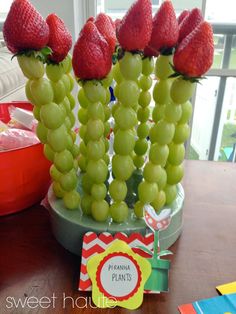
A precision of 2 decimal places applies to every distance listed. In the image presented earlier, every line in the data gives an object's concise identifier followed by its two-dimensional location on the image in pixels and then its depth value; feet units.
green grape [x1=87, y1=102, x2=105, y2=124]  1.64
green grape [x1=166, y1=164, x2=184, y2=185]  1.91
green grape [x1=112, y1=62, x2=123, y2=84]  1.84
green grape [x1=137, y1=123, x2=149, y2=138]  2.12
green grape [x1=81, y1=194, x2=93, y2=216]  1.92
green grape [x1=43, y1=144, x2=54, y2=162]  1.91
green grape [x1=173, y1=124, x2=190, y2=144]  1.81
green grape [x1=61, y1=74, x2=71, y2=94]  1.82
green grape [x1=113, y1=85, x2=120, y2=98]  1.67
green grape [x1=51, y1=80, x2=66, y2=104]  1.78
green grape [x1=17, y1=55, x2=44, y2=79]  1.47
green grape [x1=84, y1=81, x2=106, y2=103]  1.57
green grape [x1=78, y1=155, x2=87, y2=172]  2.15
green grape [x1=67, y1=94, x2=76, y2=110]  1.99
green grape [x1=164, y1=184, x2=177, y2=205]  1.98
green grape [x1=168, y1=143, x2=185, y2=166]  1.86
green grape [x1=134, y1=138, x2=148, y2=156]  2.13
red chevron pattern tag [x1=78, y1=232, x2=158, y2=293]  1.71
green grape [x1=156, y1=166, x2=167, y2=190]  1.76
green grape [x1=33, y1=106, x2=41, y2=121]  1.77
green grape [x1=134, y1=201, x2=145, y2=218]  1.86
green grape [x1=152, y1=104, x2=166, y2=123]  1.76
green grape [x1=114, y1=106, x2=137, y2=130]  1.63
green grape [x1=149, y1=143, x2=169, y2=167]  1.68
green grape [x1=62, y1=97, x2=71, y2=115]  1.87
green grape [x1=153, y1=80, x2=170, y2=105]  1.69
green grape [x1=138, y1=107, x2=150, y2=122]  2.10
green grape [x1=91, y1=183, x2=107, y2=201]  1.81
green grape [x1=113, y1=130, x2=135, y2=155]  1.67
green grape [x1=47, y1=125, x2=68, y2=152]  1.69
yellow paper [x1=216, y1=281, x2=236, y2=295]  1.70
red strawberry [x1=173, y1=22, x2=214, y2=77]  1.39
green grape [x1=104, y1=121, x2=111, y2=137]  1.99
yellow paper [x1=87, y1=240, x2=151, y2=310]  1.62
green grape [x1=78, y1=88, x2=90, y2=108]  1.99
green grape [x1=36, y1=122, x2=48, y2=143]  1.81
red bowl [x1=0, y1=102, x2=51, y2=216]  2.13
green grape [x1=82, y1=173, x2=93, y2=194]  1.91
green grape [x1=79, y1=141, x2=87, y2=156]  2.02
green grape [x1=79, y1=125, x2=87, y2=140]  2.06
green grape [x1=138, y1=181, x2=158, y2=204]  1.77
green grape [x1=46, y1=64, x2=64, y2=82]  1.73
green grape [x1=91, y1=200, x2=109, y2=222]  1.84
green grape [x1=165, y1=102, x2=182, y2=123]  1.58
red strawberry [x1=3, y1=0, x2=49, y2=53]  1.39
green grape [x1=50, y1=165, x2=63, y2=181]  1.96
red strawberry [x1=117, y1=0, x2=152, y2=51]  1.45
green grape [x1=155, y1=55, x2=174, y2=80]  1.63
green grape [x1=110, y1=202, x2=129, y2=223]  1.85
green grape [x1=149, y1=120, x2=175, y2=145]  1.62
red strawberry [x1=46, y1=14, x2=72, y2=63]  1.60
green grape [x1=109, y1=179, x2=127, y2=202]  1.79
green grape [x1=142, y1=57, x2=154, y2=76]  1.86
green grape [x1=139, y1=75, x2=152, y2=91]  1.99
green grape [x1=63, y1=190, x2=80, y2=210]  1.96
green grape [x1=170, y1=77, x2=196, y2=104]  1.48
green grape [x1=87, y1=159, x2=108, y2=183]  1.75
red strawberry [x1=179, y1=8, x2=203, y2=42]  1.65
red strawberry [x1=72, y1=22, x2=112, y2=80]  1.47
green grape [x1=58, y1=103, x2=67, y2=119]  1.72
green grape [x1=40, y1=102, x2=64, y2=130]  1.61
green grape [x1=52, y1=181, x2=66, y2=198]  2.08
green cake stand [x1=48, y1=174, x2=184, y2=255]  1.84
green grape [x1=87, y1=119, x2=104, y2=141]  1.66
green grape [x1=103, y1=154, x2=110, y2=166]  1.86
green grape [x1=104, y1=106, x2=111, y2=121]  1.92
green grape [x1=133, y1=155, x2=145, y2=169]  2.19
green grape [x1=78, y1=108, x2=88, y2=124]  2.06
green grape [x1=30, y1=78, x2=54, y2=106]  1.55
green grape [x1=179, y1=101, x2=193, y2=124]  1.78
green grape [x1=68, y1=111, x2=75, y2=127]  1.99
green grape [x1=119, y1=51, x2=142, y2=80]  1.53
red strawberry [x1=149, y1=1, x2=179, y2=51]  1.52
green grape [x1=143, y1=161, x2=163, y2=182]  1.73
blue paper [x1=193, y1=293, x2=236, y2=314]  1.55
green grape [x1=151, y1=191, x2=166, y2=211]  1.87
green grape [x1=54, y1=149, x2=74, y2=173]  1.81
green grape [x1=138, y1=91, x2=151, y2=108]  2.05
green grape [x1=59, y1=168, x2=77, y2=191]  1.89
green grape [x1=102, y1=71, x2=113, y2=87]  1.80
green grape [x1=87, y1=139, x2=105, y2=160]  1.71
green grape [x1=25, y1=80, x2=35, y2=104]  1.66
